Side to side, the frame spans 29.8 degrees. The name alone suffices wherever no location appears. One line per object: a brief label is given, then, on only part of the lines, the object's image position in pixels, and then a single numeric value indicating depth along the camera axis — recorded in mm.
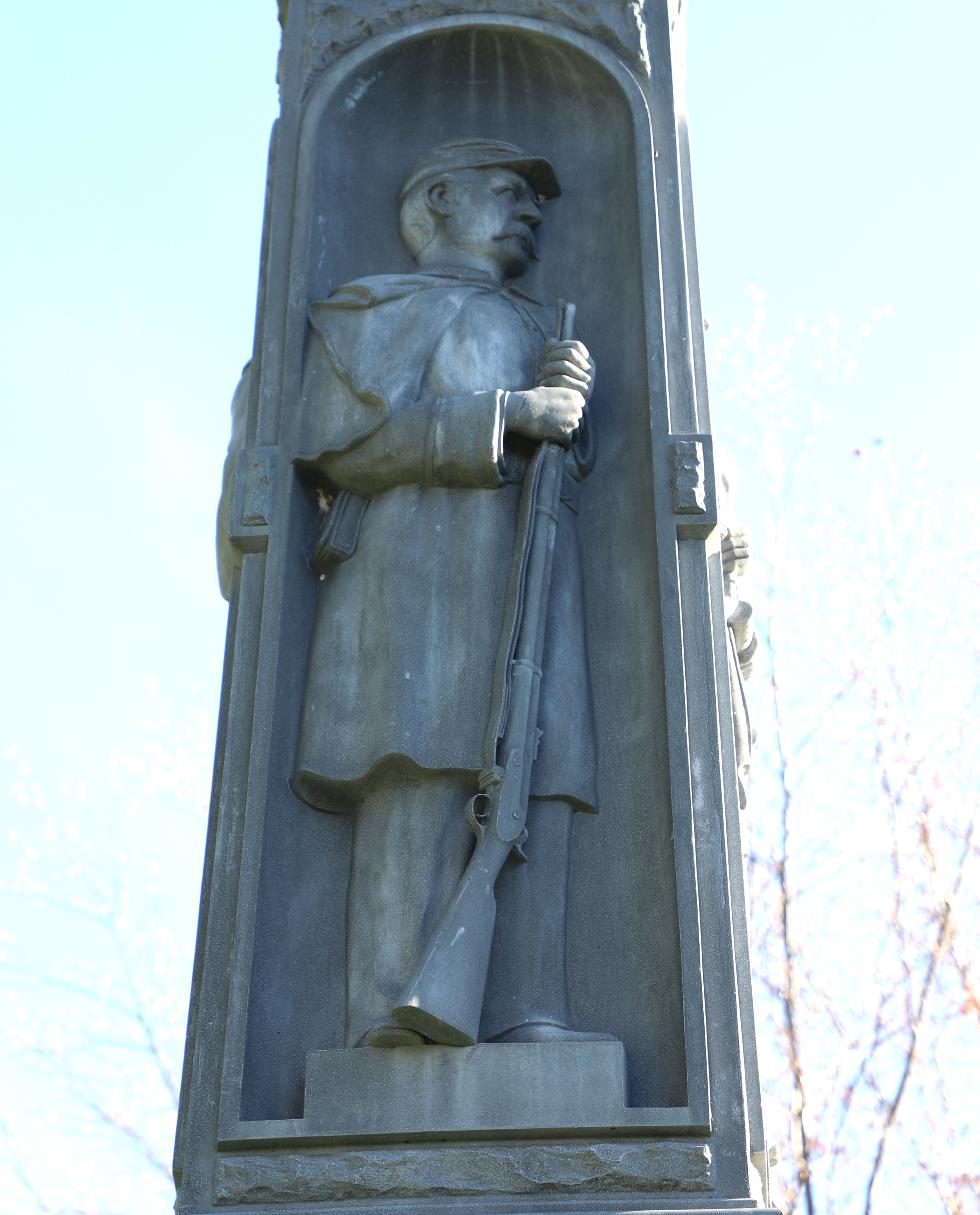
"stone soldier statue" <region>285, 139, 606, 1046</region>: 5906
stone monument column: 5441
